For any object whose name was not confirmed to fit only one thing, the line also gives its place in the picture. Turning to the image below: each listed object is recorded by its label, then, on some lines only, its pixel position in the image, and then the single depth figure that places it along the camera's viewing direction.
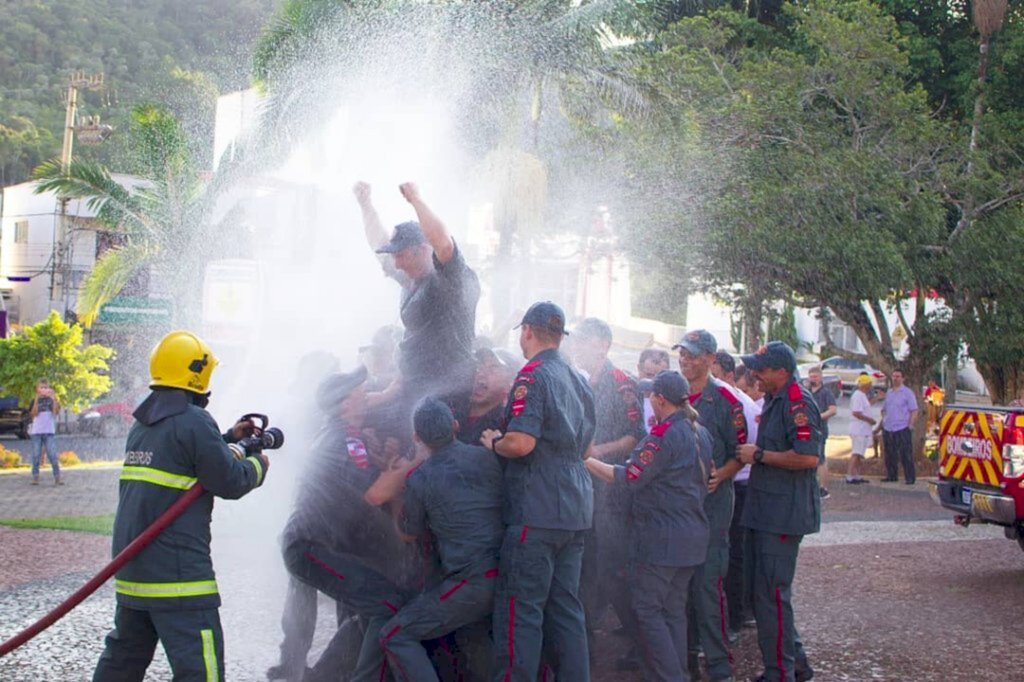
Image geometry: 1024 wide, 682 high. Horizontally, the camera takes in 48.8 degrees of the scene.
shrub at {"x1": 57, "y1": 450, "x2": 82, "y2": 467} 18.33
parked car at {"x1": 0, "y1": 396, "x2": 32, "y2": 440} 24.05
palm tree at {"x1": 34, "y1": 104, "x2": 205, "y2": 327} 22.62
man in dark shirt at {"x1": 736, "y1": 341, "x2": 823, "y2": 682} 5.93
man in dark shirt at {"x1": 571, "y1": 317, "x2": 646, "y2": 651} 6.44
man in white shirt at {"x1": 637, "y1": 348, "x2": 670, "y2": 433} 7.22
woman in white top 15.33
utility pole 35.43
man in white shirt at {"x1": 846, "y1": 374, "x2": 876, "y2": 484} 17.69
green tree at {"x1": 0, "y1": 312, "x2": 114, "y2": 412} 17.41
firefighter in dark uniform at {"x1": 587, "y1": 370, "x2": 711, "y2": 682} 5.58
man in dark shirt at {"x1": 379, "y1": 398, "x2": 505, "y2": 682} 4.77
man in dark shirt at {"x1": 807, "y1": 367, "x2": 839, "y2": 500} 14.10
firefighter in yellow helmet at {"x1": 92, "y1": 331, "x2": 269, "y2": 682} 4.23
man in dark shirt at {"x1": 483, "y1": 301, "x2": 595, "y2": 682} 4.79
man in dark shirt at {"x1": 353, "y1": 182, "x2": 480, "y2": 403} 5.33
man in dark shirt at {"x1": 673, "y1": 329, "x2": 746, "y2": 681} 6.15
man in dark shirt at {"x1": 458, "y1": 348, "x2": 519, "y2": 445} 5.54
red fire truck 9.04
